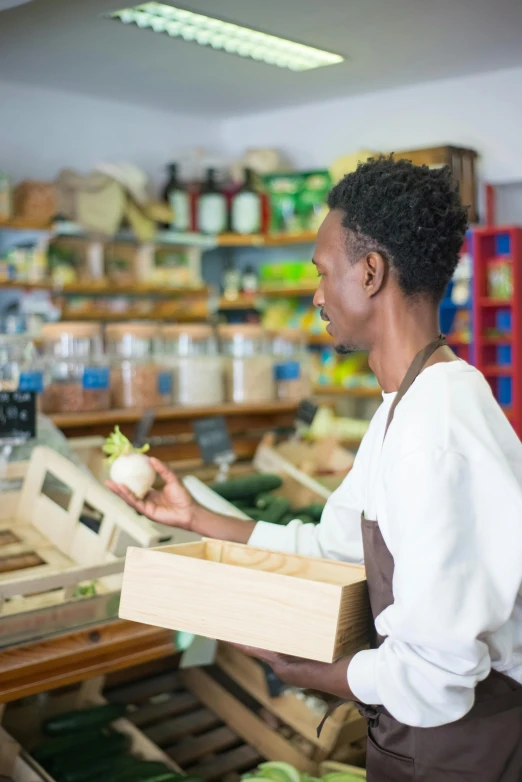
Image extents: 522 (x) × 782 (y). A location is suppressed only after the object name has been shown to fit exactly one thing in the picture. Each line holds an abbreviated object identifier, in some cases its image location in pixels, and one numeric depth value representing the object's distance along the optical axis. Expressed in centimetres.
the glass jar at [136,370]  341
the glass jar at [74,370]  326
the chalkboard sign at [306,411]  354
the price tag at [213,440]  320
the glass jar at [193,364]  354
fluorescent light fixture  548
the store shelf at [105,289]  659
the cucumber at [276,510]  294
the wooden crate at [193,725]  277
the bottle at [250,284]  809
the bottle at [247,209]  779
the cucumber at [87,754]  251
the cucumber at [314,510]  301
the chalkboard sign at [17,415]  271
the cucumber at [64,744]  254
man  131
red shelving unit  615
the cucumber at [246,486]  301
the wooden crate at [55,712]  263
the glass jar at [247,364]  371
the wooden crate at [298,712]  267
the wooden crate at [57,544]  207
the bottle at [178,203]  773
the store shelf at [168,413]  320
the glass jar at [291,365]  387
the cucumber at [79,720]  261
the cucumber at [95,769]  248
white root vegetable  199
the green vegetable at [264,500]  307
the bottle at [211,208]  777
